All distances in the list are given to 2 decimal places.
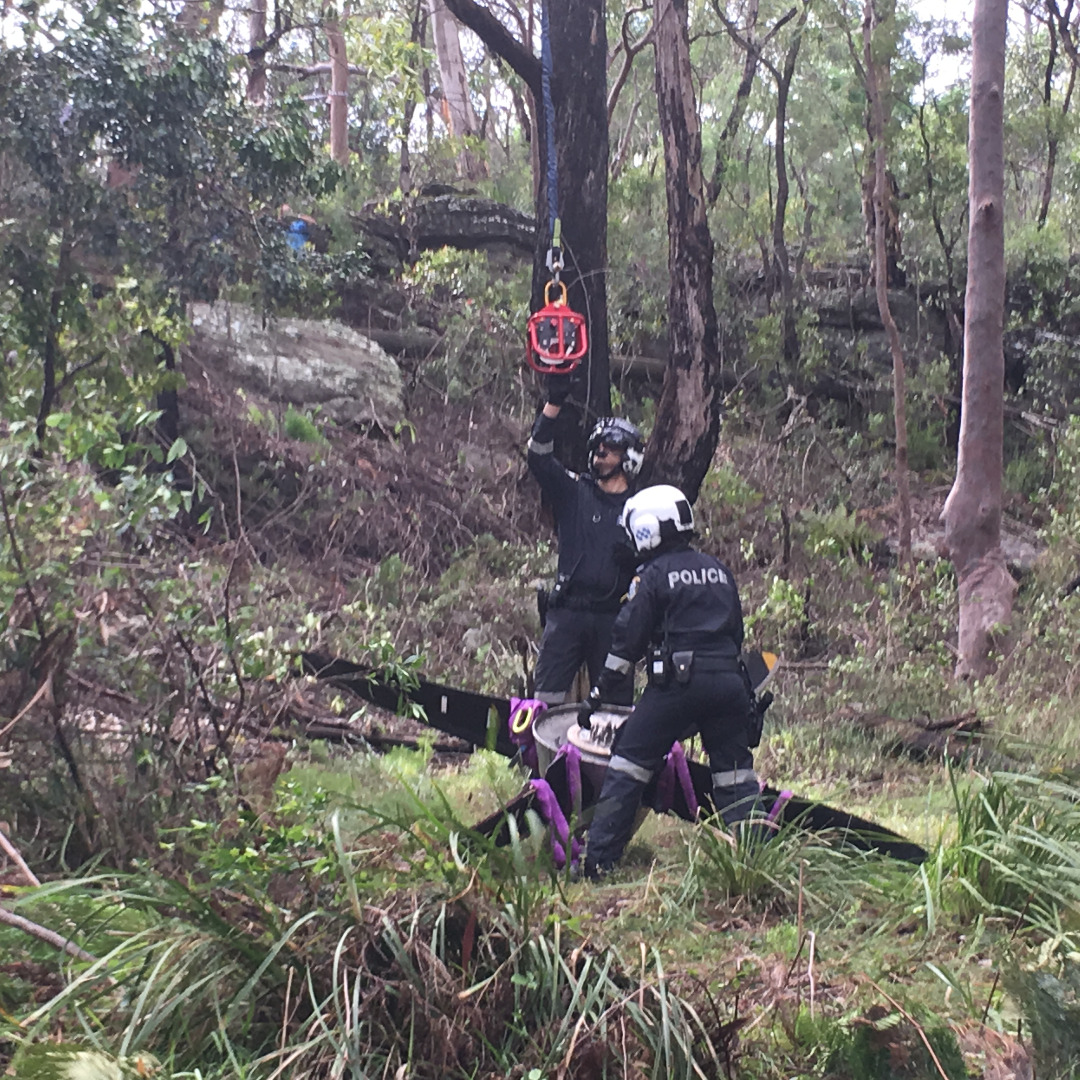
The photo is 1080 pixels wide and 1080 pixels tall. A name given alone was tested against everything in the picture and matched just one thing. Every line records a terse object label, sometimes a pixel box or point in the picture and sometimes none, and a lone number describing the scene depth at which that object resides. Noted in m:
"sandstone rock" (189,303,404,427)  11.70
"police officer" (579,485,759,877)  4.55
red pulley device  6.30
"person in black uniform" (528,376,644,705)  5.87
